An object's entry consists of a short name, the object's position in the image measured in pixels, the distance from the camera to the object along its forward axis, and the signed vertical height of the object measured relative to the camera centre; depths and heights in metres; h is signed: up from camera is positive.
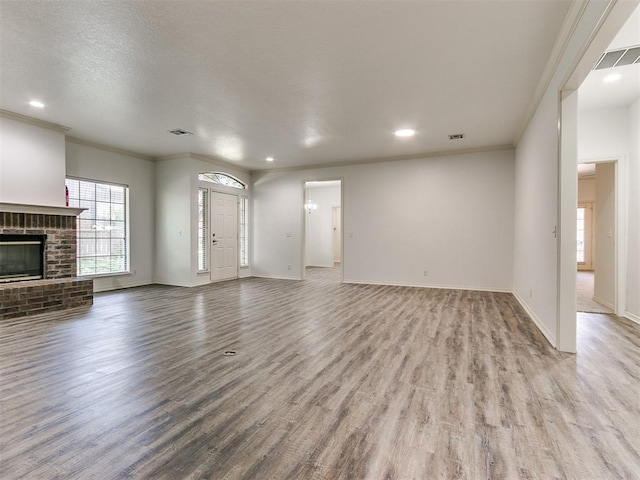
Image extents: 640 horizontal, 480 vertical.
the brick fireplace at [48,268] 4.25 -0.48
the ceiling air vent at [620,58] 2.99 +1.74
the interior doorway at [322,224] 11.34 +0.49
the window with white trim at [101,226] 5.86 +0.22
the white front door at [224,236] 7.31 +0.03
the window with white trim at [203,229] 7.02 +0.18
